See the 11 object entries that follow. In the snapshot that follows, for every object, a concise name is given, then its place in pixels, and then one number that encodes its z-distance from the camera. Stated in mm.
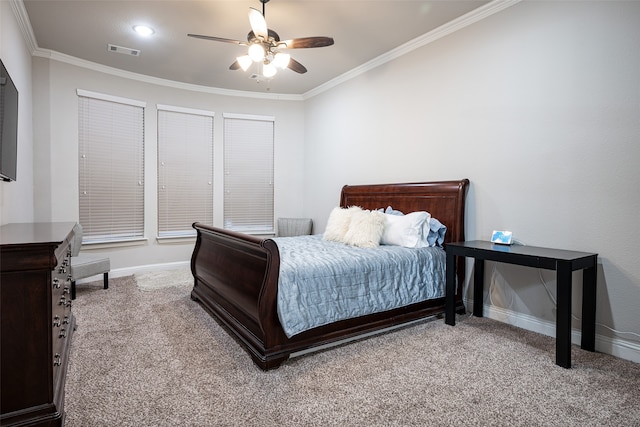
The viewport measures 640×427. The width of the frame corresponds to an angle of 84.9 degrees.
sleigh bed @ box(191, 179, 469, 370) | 2271
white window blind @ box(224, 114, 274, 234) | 5660
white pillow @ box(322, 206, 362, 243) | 3697
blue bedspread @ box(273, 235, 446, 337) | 2371
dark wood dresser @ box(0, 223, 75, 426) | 1517
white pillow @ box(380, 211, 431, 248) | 3301
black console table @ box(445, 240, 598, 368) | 2280
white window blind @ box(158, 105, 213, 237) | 5168
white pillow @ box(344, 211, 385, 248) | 3340
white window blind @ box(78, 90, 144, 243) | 4555
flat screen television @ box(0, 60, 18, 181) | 2418
